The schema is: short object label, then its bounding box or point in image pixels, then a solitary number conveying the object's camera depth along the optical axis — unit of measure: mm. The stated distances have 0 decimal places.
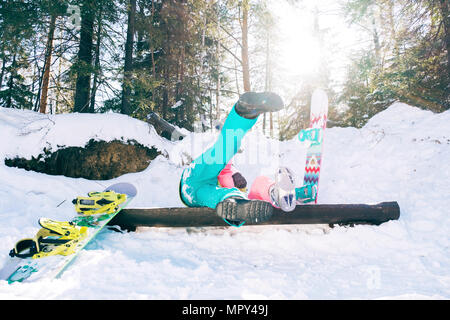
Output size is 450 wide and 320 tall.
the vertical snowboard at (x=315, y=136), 3617
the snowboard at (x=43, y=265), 1990
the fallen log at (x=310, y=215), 2844
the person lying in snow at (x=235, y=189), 1902
